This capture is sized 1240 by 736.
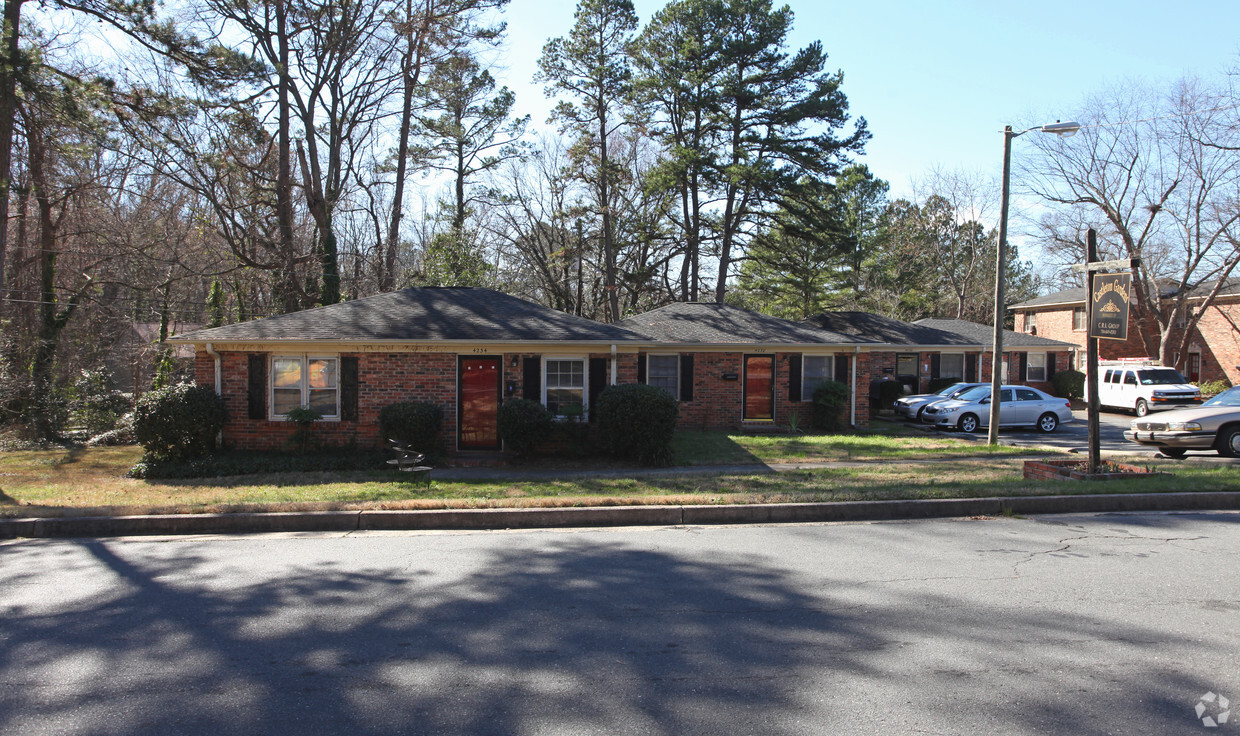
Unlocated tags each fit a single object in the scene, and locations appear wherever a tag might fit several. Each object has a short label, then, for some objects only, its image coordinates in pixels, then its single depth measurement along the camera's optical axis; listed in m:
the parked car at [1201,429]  14.85
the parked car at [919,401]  23.20
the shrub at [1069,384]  29.14
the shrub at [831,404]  20.92
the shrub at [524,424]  14.12
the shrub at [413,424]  14.45
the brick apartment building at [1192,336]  35.41
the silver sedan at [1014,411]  21.19
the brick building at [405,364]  15.15
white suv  25.78
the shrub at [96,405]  20.98
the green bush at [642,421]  13.78
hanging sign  10.46
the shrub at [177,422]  14.02
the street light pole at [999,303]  15.80
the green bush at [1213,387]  32.16
